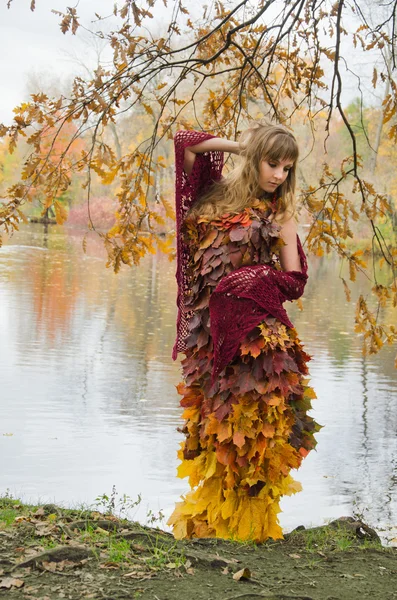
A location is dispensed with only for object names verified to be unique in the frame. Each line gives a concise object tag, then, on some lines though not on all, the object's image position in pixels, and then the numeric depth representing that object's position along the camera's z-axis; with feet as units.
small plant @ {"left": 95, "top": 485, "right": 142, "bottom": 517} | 17.40
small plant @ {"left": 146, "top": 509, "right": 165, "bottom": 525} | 17.68
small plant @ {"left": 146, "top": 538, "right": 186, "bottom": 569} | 11.22
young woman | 13.08
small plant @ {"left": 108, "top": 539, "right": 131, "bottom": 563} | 11.31
